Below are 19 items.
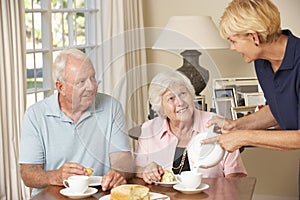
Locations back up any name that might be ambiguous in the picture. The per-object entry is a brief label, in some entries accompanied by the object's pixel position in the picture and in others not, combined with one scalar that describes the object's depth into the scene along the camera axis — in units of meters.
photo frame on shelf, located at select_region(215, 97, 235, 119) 2.42
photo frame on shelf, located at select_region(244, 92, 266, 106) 4.12
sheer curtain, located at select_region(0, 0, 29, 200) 3.24
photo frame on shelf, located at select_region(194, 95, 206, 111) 2.34
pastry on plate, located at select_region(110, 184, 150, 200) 2.21
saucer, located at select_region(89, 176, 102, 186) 2.44
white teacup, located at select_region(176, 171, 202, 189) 2.31
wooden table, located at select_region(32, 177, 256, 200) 2.28
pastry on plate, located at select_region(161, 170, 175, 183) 2.41
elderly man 2.54
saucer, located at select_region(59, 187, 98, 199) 2.29
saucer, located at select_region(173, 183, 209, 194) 2.31
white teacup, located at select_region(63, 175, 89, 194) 2.29
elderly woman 2.38
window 3.69
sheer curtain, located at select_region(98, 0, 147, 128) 2.42
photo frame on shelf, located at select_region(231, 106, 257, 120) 3.81
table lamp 2.33
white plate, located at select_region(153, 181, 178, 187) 2.40
